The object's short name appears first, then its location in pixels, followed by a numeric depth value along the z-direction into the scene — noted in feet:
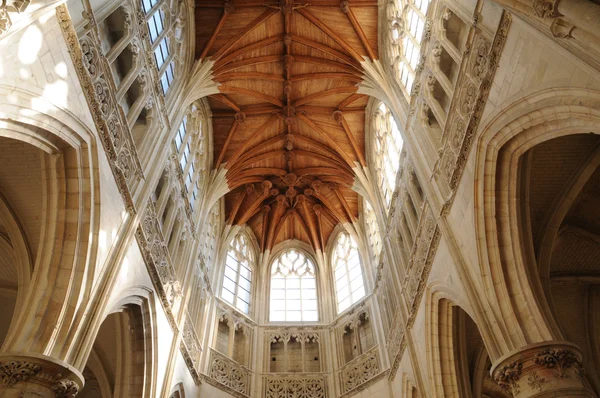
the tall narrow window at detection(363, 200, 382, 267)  62.69
